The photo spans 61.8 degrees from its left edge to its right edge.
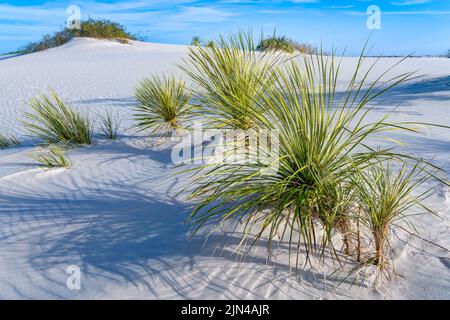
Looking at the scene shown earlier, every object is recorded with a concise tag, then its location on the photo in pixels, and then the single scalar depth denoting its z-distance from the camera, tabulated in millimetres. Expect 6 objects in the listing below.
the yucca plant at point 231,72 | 3389
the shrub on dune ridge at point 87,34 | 20953
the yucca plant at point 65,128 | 4832
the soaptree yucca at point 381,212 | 1787
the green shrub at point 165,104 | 4766
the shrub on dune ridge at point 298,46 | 16469
